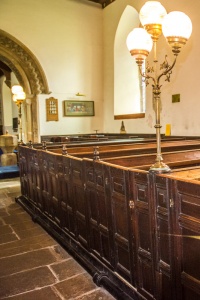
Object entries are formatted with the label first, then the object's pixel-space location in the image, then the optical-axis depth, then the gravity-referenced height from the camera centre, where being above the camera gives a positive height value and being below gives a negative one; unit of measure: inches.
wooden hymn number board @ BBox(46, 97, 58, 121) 320.8 +28.5
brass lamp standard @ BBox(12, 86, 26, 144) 261.7 +37.4
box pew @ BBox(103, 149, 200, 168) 103.2 -10.2
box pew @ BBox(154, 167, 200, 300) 59.3 -22.7
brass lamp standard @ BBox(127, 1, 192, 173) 81.5 +31.8
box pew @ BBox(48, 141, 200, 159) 122.5 -8.3
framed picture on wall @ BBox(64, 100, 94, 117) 331.6 +30.5
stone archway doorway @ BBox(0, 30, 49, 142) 303.4 +70.1
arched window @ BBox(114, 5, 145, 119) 322.0 +61.3
